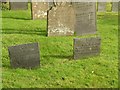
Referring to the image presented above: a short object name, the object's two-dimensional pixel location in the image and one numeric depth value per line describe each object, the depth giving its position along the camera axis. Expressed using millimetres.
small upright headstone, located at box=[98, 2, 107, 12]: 16647
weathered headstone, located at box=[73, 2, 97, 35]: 10609
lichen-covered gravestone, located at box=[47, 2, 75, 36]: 10266
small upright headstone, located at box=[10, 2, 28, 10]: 16700
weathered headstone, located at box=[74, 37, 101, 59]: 8008
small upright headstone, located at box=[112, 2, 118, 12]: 16564
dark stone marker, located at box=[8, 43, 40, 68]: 7328
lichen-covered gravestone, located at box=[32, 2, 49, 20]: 13859
